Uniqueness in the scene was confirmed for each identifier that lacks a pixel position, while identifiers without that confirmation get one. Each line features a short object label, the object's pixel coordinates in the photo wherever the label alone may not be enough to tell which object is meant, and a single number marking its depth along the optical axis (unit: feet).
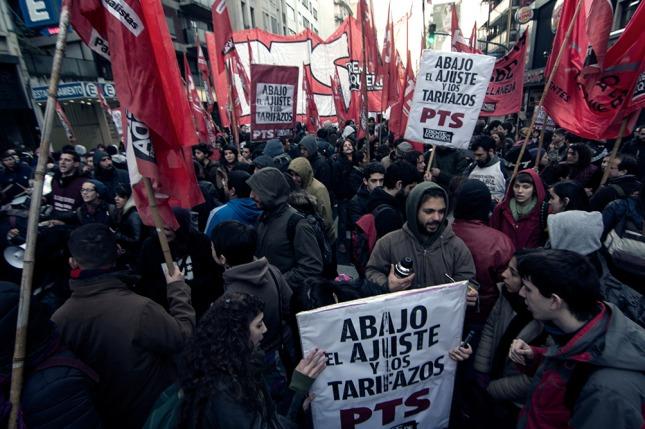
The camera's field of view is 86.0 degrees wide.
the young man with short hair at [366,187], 13.75
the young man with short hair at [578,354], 4.30
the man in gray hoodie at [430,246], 8.05
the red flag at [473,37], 31.11
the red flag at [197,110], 25.17
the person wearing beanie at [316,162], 21.65
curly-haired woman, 4.21
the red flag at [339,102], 30.63
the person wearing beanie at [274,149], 23.09
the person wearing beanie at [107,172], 19.30
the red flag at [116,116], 26.41
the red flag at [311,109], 32.47
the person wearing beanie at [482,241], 8.64
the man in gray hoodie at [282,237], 9.39
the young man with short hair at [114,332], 5.84
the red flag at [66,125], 27.05
